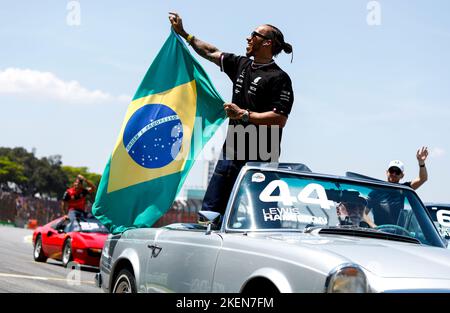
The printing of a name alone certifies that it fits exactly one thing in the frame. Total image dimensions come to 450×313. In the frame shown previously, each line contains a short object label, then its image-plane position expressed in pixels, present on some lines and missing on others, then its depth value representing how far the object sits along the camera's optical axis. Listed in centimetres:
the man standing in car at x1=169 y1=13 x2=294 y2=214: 641
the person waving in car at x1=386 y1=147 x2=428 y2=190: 902
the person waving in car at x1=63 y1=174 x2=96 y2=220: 1727
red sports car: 1598
